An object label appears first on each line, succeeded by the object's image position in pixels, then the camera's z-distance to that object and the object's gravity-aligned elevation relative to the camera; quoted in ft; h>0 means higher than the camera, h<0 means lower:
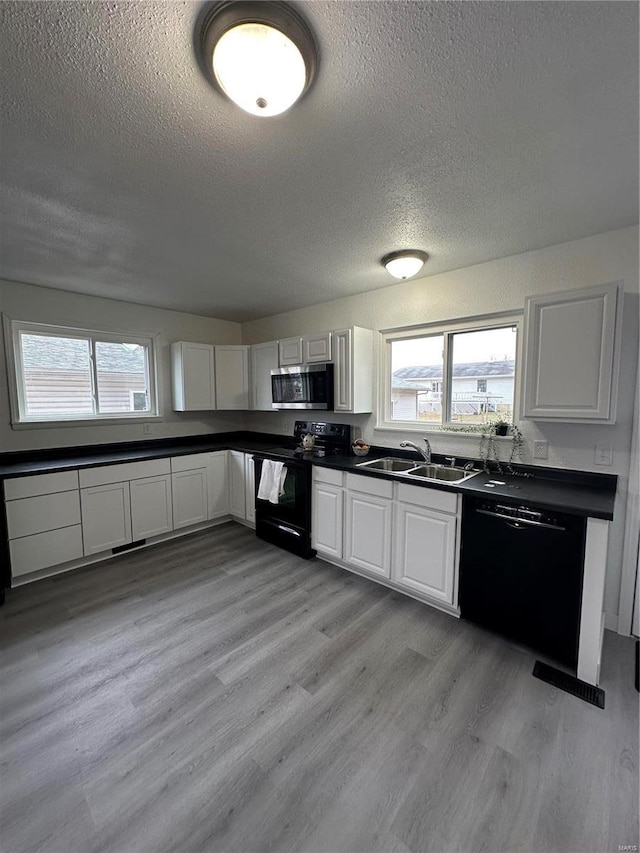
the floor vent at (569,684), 5.75 -4.80
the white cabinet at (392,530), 7.79 -3.25
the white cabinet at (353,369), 10.82 +0.96
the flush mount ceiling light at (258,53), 3.17 +3.30
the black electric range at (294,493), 10.57 -2.84
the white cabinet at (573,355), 6.50 +0.88
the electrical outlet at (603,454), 7.36 -1.14
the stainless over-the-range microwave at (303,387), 11.29 +0.46
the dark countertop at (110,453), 9.62 -1.76
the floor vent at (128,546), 10.91 -4.57
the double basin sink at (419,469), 9.20 -1.91
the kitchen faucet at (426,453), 9.92 -1.48
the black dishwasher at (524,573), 6.13 -3.25
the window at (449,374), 9.07 +0.73
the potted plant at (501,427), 8.66 -0.66
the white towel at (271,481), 11.02 -2.54
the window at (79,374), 10.74 +0.87
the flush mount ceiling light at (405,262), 8.32 +3.26
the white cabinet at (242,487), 12.59 -3.16
